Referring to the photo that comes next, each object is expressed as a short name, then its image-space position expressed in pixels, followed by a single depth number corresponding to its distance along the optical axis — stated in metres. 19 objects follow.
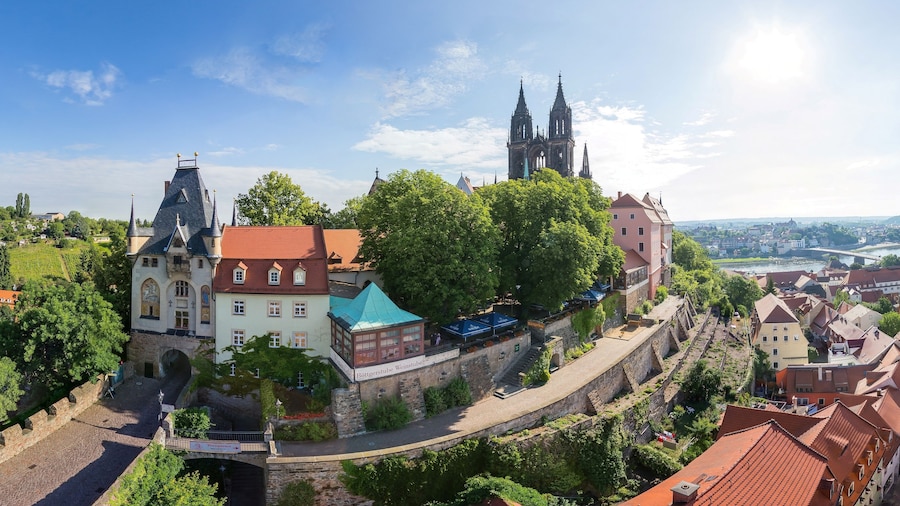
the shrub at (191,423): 23.48
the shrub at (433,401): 26.02
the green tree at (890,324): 64.62
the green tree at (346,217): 45.39
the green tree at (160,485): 19.00
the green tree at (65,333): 25.22
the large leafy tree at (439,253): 27.53
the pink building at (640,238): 47.06
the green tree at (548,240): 31.52
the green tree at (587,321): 35.91
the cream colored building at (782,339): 51.28
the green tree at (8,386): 23.02
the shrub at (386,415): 24.39
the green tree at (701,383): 35.78
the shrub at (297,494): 21.20
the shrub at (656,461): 27.22
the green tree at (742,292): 67.75
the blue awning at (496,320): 30.44
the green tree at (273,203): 42.41
